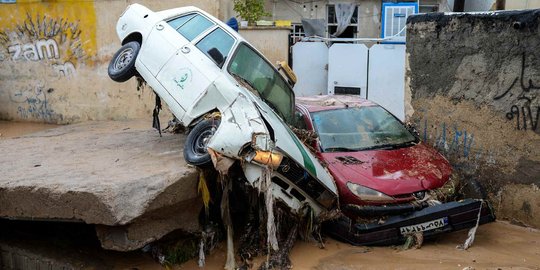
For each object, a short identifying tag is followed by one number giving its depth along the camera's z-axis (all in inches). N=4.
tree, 513.3
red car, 234.4
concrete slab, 191.3
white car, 212.2
